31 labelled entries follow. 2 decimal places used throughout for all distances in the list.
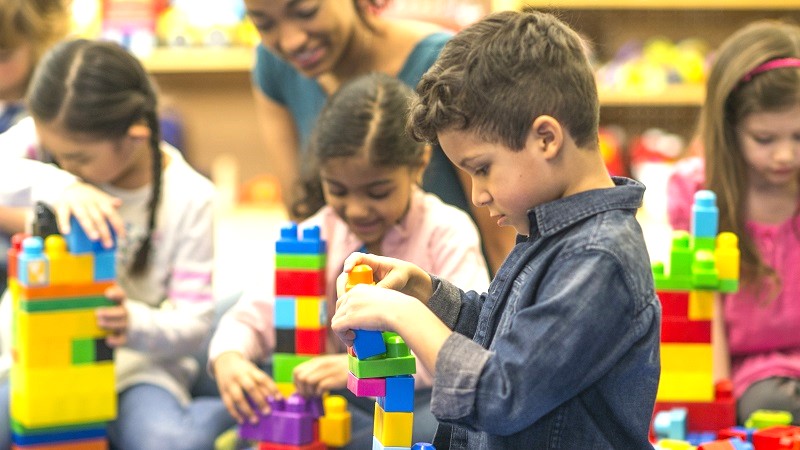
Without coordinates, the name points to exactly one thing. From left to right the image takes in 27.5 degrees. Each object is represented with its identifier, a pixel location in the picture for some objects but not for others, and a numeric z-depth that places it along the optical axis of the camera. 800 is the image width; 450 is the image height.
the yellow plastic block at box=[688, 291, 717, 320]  2.04
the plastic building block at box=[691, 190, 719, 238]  2.03
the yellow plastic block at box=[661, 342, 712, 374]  2.05
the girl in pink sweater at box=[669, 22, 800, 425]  2.20
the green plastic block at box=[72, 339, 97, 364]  2.07
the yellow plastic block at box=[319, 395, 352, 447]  1.99
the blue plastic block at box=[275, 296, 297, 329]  2.01
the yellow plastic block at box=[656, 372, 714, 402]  2.07
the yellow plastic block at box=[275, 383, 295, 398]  2.02
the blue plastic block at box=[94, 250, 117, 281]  2.08
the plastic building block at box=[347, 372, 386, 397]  1.64
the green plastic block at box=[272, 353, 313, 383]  2.02
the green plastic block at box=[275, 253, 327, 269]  1.99
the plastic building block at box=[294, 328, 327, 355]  2.01
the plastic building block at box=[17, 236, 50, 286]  2.02
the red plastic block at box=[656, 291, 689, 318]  2.04
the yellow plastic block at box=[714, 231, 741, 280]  2.03
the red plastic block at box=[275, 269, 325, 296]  1.99
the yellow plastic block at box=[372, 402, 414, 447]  1.66
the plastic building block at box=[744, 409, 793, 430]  2.08
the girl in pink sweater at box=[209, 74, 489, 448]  2.06
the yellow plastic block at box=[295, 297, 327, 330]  2.00
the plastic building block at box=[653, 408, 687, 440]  2.03
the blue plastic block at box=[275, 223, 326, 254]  1.99
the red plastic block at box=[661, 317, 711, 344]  2.05
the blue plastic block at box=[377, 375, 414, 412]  1.66
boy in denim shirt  1.54
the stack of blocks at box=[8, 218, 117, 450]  2.04
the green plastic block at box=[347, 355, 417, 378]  1.64
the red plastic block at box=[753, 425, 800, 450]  1.92
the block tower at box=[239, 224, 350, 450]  1.98
